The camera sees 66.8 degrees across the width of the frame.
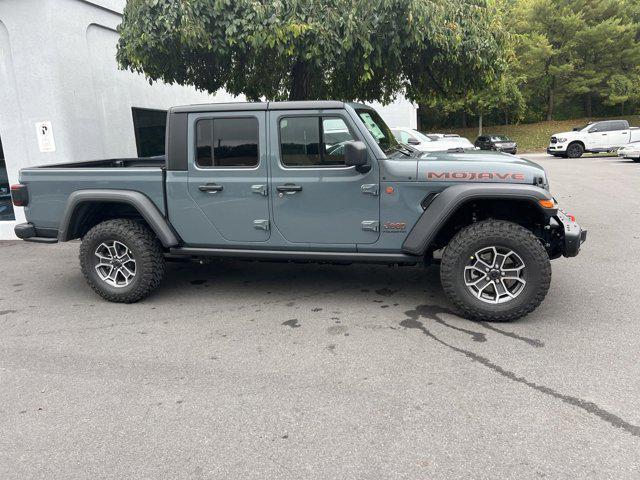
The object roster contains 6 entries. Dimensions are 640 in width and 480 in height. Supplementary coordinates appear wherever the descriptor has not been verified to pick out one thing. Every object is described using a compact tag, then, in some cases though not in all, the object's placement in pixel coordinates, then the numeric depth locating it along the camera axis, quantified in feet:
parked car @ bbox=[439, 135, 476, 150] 58.85
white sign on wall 25.68
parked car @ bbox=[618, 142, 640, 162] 57.16
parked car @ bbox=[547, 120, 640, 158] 71.87
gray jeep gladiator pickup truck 13.48
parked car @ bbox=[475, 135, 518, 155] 92.48
